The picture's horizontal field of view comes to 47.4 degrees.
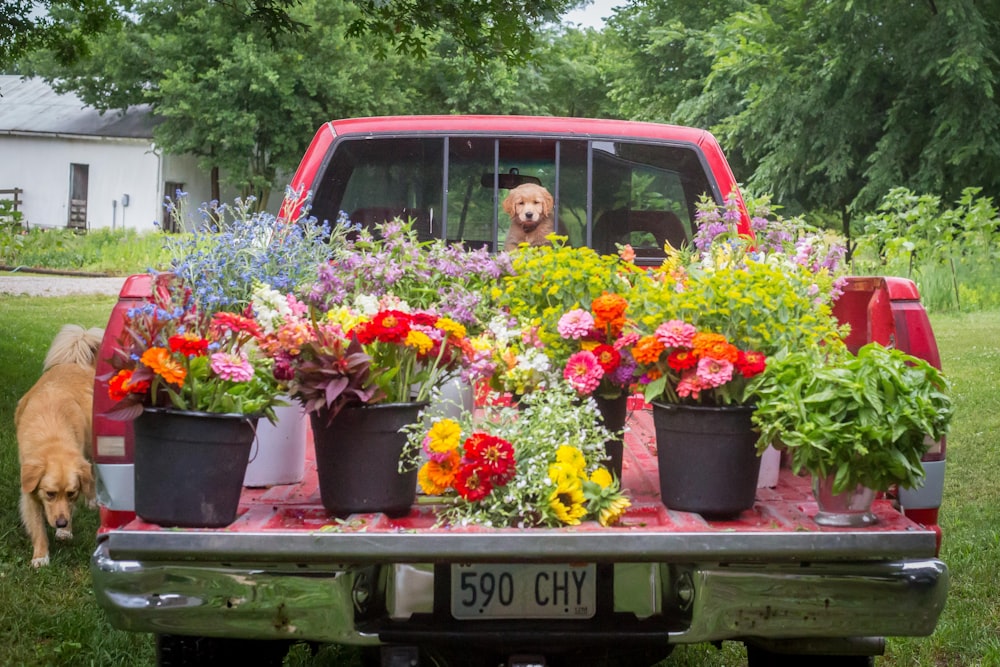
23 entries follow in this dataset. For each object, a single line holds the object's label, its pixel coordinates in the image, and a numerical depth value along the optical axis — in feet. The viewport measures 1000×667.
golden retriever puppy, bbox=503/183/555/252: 14.53
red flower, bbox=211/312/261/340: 9.30
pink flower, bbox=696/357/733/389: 8.86
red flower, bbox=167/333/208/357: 8.73
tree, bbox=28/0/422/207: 113.19
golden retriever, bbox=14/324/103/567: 17.51
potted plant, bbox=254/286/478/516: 8.91
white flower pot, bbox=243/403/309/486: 10.08
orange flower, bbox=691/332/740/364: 8.93
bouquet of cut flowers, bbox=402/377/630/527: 8.70
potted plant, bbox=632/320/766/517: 8.96
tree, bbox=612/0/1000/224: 76.43
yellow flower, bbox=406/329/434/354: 9.25
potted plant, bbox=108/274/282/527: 8.74
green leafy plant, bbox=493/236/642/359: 10.27
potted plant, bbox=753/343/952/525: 8.39
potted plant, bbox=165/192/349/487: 10.18
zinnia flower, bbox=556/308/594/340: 9.80
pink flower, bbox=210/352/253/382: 8.82
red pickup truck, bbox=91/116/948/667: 8.14
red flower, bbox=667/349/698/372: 9.04
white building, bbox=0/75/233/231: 131.34
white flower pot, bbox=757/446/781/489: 10.09
